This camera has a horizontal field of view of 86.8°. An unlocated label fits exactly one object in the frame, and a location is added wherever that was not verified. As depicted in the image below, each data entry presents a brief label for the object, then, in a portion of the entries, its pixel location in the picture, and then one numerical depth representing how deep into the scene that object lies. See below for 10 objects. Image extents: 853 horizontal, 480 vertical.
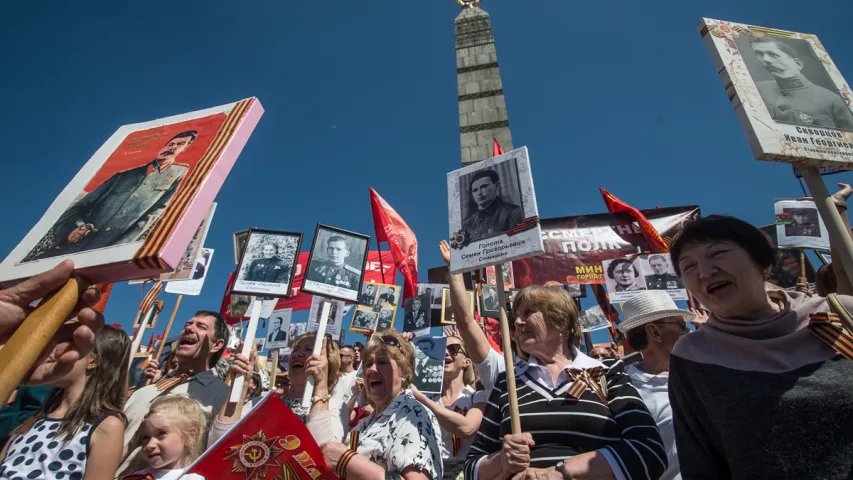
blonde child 2.12
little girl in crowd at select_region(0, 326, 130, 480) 1.92
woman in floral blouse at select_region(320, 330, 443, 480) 1.93
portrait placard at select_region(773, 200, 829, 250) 5.27
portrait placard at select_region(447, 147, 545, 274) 2.41
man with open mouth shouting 2.87
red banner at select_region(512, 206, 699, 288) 6.37
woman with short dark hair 1.18
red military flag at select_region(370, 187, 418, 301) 5.35
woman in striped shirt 1.64
